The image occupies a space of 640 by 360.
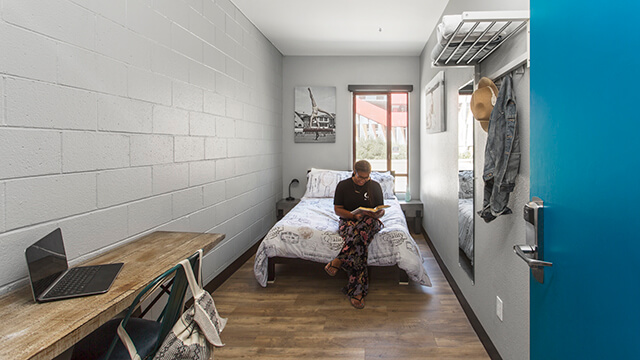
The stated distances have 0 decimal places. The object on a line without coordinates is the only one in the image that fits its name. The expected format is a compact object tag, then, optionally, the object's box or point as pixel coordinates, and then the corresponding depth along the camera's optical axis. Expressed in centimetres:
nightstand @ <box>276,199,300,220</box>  502
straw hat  188
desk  93
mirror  259
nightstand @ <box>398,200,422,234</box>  507
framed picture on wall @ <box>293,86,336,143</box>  530
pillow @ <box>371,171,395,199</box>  485
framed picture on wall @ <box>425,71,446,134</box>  353
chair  120
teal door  68
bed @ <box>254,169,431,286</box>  307
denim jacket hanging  167
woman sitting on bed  299
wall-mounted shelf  154
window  542
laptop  121
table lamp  520
